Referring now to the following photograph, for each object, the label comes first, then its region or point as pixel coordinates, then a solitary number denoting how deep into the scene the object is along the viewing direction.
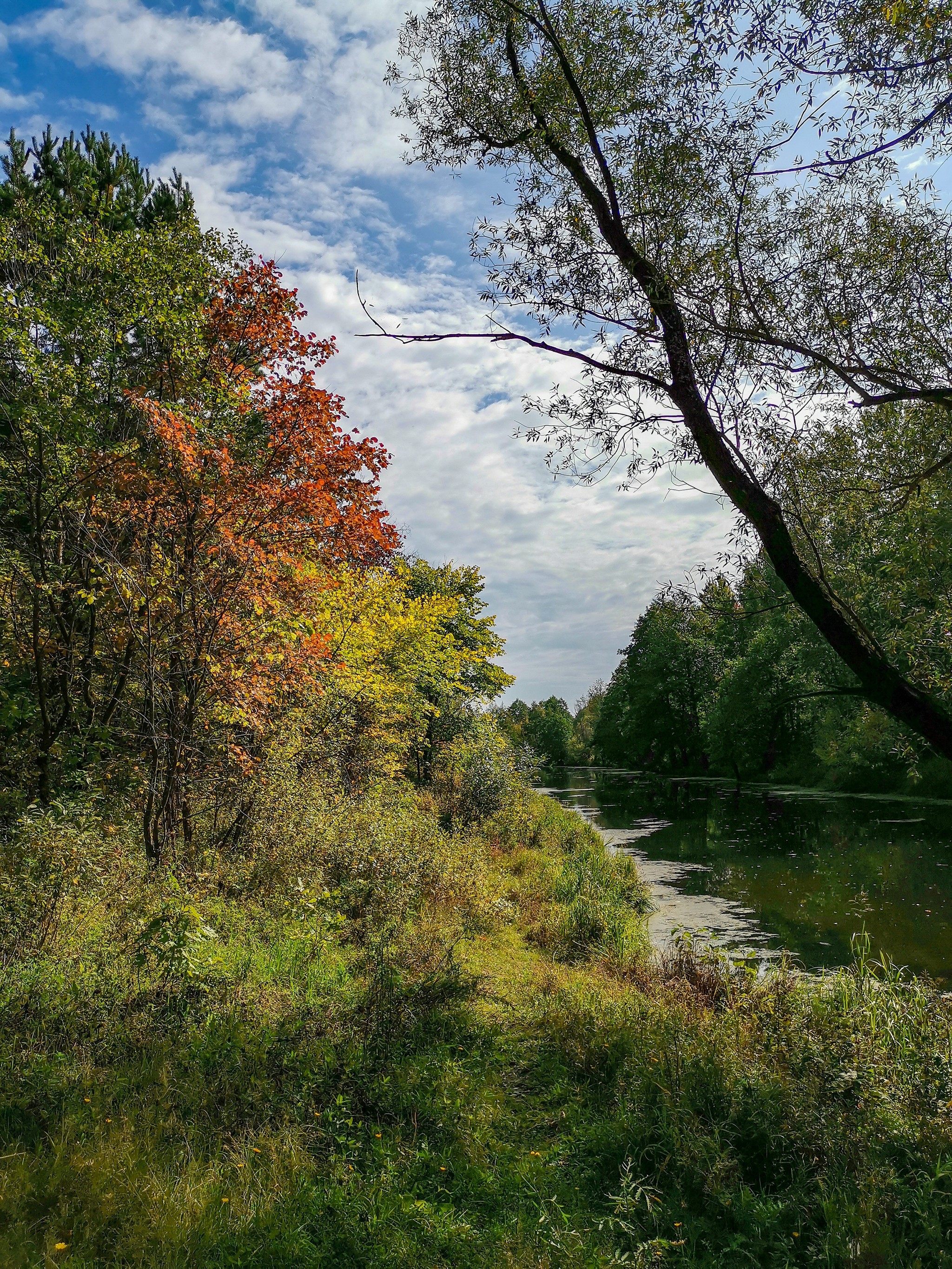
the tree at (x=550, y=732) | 99.31
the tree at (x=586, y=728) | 107.88
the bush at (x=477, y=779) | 18.92
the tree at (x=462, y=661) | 23.16
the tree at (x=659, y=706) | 51.25
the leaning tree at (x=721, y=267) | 5.74
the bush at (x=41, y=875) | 5.86
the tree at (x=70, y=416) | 8.29
